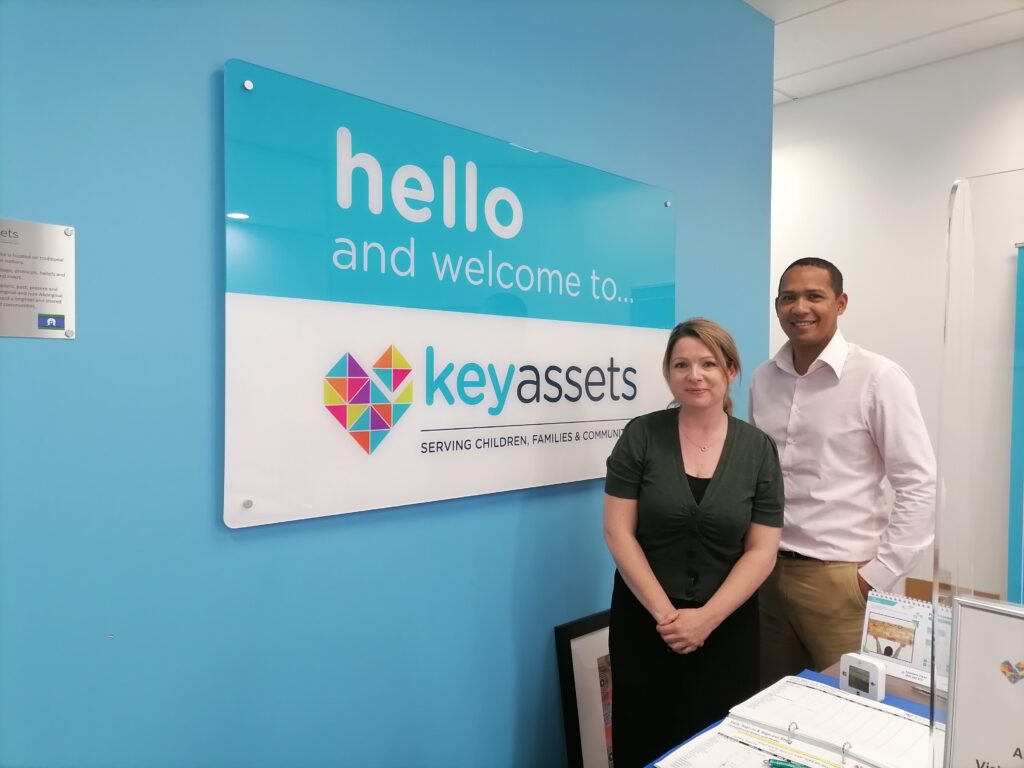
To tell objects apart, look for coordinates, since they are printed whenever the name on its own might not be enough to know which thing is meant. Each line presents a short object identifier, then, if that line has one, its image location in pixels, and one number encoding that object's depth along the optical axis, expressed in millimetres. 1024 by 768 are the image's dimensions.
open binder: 1154
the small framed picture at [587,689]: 2086
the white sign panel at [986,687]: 725
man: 1965
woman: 1712
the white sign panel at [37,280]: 1164
